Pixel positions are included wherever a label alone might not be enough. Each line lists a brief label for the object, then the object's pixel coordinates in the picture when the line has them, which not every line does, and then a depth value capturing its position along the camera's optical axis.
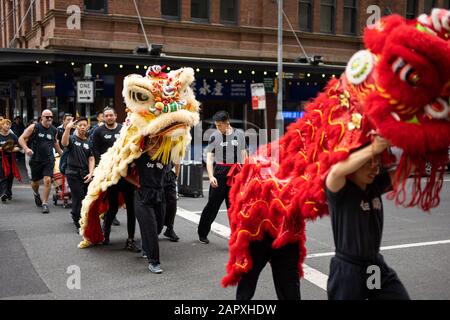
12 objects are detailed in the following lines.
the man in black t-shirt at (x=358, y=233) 2.96
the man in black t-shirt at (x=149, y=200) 5.87
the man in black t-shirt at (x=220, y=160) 7.15
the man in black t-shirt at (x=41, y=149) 9.94
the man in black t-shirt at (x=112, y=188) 6.90
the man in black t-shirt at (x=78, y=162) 8.17
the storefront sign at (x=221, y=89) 19.94
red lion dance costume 2.46
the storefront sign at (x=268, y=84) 19.30
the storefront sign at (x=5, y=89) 26.25
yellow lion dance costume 5.79
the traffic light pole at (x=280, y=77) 17.67
